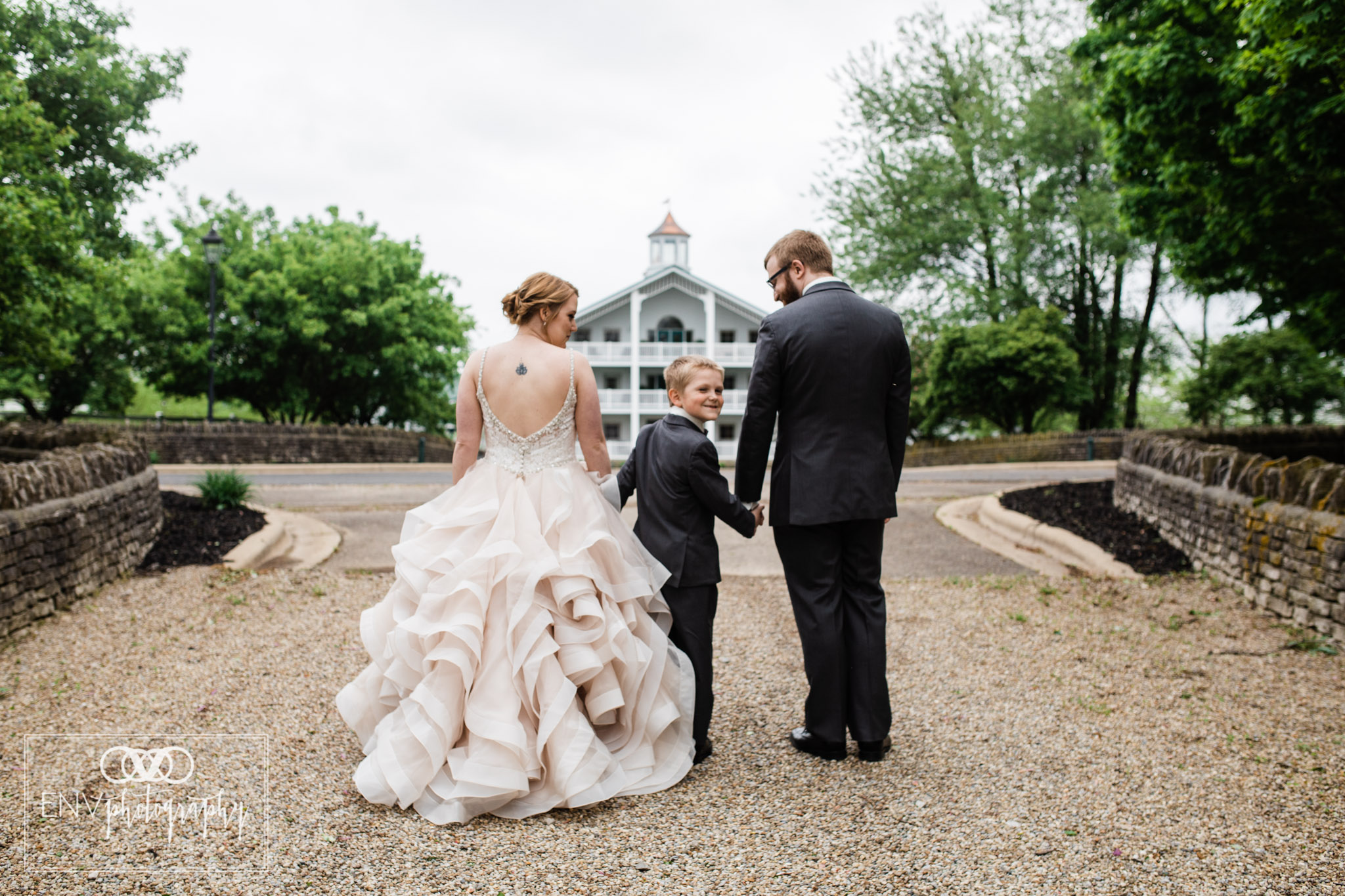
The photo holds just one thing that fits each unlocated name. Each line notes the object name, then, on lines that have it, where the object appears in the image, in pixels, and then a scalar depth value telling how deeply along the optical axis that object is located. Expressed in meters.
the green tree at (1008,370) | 22.80
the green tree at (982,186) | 24.09
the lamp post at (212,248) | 18.97
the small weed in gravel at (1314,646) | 5.02
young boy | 3.30
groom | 3.32
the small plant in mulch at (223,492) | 9.17
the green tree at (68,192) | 11.16
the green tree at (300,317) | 25.12
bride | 2.99
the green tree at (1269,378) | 21.70
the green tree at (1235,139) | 6.85
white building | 36.69
